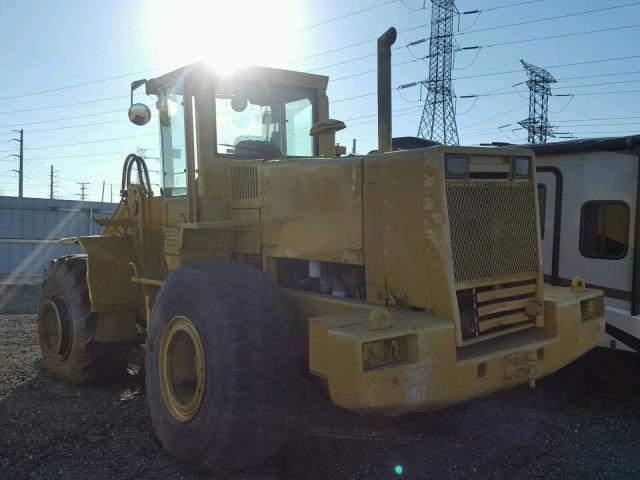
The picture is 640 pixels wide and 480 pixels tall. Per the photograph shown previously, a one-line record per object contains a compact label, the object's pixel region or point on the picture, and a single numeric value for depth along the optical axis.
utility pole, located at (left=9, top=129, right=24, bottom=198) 41.03
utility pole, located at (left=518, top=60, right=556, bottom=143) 37.72
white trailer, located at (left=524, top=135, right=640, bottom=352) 5.53
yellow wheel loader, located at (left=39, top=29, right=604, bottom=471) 3.13
